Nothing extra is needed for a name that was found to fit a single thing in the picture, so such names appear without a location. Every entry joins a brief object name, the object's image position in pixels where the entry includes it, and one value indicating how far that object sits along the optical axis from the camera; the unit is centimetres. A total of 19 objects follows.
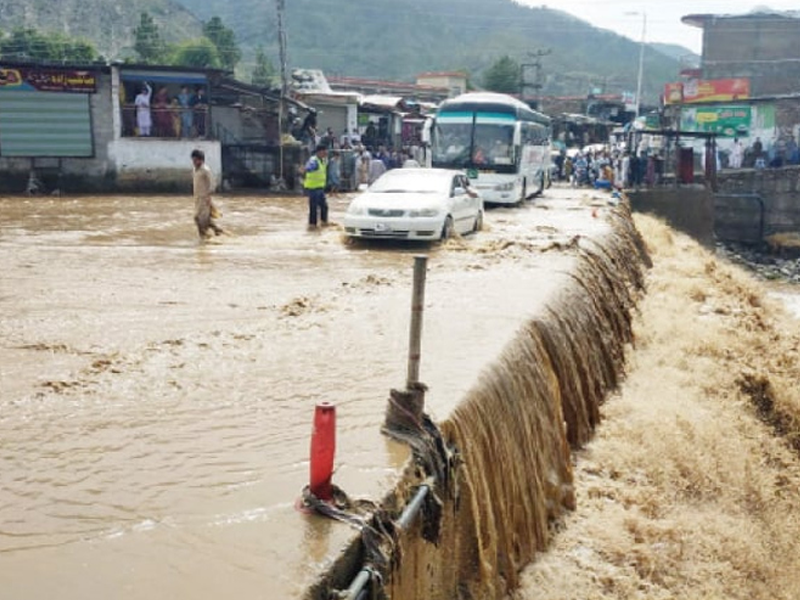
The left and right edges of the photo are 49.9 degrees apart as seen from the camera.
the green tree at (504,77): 7288
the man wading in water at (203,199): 1456
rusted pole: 524
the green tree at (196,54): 6172
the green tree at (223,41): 6856
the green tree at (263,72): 7125
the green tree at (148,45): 5915
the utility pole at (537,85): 5883
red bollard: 429
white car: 1508
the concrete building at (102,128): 2550
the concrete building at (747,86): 4006
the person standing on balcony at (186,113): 2754
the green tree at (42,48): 5106
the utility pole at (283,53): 3135
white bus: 2317
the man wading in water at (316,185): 1666
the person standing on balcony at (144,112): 2675
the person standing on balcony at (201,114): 2773
